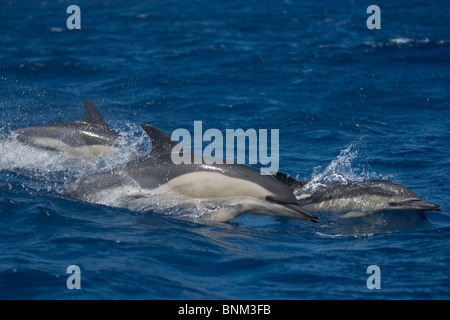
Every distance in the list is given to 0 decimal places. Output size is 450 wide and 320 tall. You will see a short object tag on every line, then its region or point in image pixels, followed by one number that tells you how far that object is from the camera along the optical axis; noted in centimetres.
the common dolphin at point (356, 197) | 1841
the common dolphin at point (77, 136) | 2333
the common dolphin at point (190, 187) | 1725
